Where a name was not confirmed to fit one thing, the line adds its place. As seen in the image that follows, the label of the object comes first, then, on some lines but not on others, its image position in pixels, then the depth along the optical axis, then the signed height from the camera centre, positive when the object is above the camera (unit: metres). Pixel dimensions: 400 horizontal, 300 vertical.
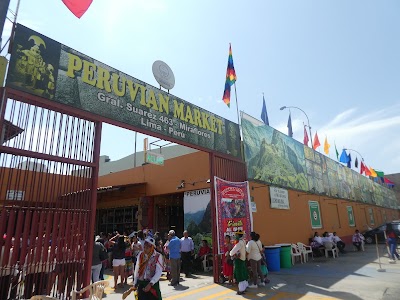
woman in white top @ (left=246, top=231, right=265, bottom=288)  8.98 -1.01
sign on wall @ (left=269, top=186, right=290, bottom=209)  14.09 +1.22
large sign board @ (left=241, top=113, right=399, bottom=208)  13.19 +3.26
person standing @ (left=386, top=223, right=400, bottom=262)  13.20 -0.89
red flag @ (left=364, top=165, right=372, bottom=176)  31.56 +5.19
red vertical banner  10.28 +0.57
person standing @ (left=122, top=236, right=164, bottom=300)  4.95 -0.77
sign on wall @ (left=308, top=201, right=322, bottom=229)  17.84 +0.45
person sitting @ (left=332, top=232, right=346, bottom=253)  17.46 -1.33
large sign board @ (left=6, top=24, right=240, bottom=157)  6.12 +3.36
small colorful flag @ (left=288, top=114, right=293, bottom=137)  20.53 +6.45
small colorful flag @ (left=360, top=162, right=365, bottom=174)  31.24 +5.43
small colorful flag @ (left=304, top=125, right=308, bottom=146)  21.34 +5.99
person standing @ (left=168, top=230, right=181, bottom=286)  9.73 -1.04
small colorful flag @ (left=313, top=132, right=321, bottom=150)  21.66 +5.69
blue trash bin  11.63 -1.32
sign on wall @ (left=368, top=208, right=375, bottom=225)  30.53 +0.47
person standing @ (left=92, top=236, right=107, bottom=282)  8.36 -0.95
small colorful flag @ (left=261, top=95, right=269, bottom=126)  17.60 +6.21
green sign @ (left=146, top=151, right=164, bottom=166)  12.98 +2.95
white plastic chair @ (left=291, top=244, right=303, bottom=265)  13.82 -1.38
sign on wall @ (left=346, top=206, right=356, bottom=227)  24.48 +0.46
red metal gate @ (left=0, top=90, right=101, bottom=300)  5.31 +0.16
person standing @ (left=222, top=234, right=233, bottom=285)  9.48 -1.24
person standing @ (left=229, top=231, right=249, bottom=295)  8.16 -1.14
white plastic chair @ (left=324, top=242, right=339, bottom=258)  16.04 -1.36
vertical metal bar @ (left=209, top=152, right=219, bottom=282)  9.71 -0.01
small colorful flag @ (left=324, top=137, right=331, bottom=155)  23.16 +5.75
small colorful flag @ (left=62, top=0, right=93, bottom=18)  6.37 +4.66
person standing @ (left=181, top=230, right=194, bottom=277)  11.38 -1.05
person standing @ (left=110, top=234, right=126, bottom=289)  9.32 -0.93
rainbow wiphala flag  12.93 +6.28
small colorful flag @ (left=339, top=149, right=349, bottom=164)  26.80 +5.67
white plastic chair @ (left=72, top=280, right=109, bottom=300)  4.77 -0.99
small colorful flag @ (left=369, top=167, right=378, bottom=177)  31.93 +5.12
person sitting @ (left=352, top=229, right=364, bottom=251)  18.70 -1.14
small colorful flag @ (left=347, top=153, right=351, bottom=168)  27.48 +5.53
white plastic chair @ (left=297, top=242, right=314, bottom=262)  14.41 -1.33
